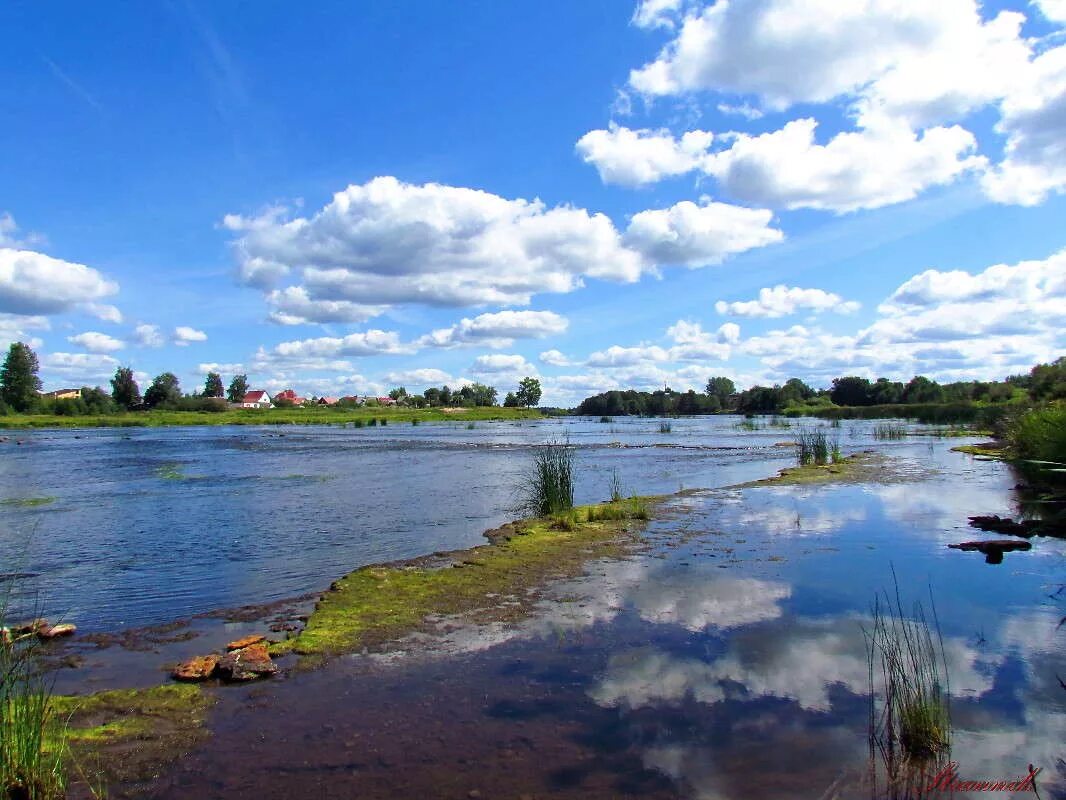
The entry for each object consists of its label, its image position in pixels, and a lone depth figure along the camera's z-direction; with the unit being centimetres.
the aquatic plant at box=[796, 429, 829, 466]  3292
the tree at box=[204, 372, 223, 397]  17012
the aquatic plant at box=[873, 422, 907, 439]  5444
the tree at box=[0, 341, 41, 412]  11806
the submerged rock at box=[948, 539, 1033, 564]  1280
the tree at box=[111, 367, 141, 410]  13662
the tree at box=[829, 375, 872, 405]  13825
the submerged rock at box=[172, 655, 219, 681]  768
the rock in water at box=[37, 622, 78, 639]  943
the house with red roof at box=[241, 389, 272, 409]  18438
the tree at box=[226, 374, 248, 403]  18425
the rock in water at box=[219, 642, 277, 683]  763
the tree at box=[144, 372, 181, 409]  13962
